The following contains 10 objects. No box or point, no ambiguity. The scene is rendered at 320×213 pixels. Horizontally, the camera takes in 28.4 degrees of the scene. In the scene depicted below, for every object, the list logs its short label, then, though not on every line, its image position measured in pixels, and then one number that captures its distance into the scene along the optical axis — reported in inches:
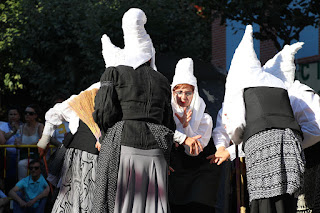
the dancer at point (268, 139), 203.2
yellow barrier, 394.3
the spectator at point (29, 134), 396.8
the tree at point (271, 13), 466.0
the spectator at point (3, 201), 362.0
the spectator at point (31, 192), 362.9
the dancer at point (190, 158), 291.4
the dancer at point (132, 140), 208.1
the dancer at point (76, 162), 276.7
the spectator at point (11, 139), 395.9
